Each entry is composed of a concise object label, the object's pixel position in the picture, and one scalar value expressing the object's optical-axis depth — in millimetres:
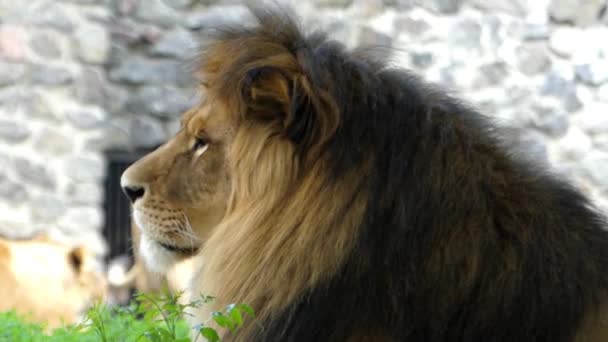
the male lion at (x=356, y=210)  5973
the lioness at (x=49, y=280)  15055
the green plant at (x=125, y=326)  5320
